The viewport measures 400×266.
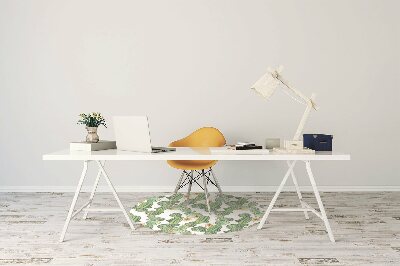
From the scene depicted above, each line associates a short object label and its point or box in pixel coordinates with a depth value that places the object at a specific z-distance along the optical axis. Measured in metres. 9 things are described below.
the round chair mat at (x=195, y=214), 3.45
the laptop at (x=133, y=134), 2.97
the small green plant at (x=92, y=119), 3.29
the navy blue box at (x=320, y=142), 3.25
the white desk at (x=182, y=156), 2.88
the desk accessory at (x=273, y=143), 3.34
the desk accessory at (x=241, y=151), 3.01
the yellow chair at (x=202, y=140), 4.48
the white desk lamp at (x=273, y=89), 3.08
